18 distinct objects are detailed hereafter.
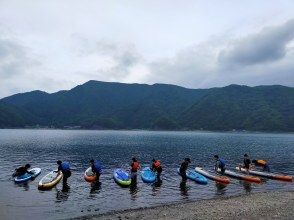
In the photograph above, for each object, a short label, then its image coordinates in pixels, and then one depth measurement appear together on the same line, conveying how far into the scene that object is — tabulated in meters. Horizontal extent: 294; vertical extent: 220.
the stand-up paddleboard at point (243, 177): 24.10
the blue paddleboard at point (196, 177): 23.03
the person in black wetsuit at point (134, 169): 21.20
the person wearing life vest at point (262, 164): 26.87
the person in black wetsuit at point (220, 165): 24.75
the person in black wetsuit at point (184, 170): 22.69
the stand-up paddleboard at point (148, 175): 22.92
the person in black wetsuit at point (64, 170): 20.56
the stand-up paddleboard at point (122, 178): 21.69
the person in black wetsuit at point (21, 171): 22.73
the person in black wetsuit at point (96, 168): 22.21
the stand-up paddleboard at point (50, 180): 20.21
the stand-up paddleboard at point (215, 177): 23.26
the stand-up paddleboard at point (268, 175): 24.98
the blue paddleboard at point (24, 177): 22.17
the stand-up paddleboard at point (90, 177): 22.77
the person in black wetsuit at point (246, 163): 25.84
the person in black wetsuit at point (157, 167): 23.31
